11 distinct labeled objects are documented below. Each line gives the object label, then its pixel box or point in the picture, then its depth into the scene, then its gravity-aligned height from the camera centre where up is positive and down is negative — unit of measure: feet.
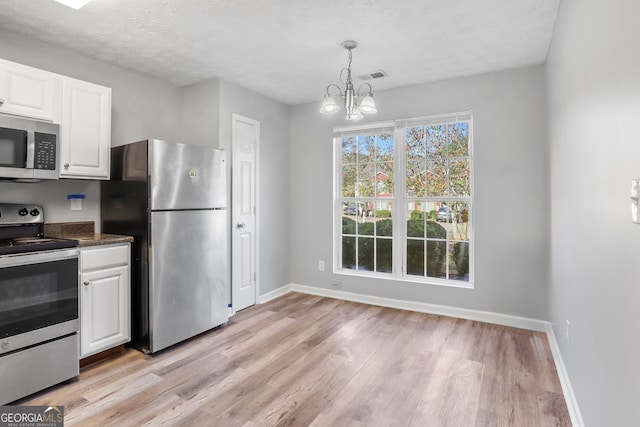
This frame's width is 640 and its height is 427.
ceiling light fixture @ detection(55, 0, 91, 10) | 7.24 +4.52
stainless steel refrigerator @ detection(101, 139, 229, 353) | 9.14 -0.40
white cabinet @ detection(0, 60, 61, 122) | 7.61 +2.86
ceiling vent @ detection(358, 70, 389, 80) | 11.37 +4.73
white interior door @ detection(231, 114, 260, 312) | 12.42 +0.17
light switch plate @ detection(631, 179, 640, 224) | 3.25 +0.15
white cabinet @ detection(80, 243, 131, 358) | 8.18 -2.04
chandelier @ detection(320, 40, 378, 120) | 8.86 +2.91
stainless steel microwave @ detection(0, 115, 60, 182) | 7.38 +1.49
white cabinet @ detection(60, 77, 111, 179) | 8.66 +2.24
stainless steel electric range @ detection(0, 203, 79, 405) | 6.76 -2.07
